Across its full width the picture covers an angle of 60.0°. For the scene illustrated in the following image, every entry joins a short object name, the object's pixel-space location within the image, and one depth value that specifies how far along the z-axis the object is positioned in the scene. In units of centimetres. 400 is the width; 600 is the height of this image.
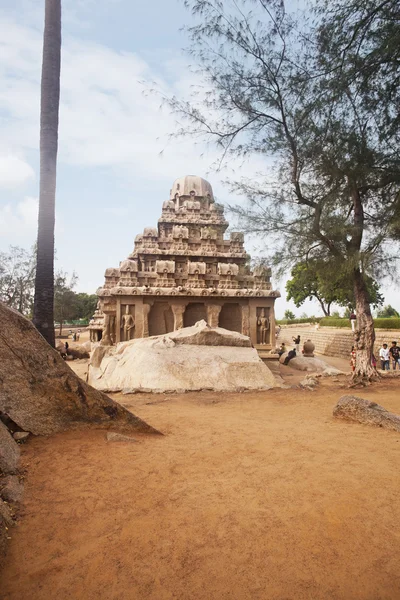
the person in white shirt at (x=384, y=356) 1458
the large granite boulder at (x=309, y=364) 1485
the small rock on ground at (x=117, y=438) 375
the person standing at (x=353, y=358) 1112
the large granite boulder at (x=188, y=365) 825
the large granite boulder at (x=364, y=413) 472
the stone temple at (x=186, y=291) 1466
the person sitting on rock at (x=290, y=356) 1673
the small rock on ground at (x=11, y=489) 246
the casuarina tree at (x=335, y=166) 689
